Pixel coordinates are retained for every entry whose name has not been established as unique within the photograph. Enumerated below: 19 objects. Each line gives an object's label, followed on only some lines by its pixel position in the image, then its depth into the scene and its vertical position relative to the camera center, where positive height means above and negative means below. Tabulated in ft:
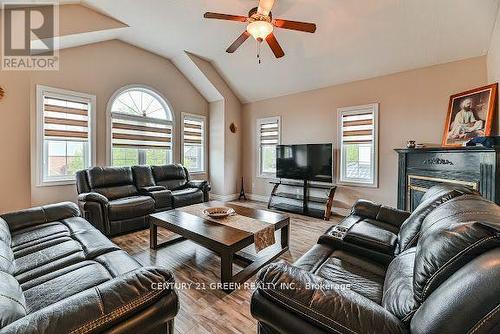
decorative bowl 8.70 -1.92
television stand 14.55 -2.52
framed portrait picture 9.66 +2.26
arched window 14.84 +2.51
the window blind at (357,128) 14.13 +2.34
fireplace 8.00 -0.23
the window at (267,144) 18.74 +1.70
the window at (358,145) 13.93 +1.25
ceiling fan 7.86 +5.08
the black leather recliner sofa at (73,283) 2.68 -2.03
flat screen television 14.92 +0.13
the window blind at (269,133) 18.61 +2.58
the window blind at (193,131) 18.69 +2.77
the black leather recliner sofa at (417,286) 2.20 -1.63
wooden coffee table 6.72 -2.32
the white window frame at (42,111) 11.75 +2.78
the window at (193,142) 18.69 +1.80
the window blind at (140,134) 14.88 +2.04
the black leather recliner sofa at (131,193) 10.53 -1.72
